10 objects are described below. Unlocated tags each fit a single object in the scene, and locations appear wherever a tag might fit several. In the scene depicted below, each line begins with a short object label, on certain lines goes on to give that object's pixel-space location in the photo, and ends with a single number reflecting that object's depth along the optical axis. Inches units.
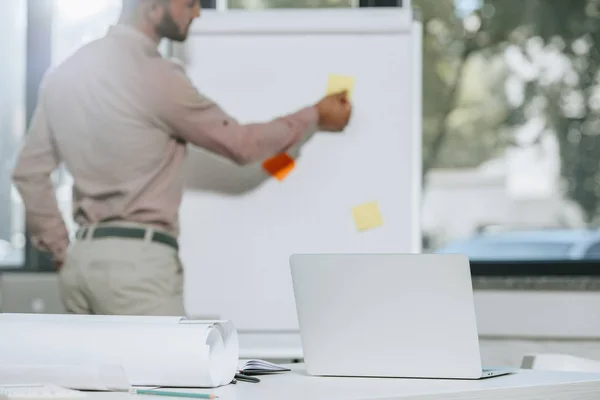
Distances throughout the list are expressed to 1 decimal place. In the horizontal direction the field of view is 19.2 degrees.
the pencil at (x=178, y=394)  148.2
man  199.1
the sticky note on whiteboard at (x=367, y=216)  210.1
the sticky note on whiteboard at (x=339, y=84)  211.5
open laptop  155.9
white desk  149.0
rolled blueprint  154.8
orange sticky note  211.8
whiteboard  210.5
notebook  163.5
